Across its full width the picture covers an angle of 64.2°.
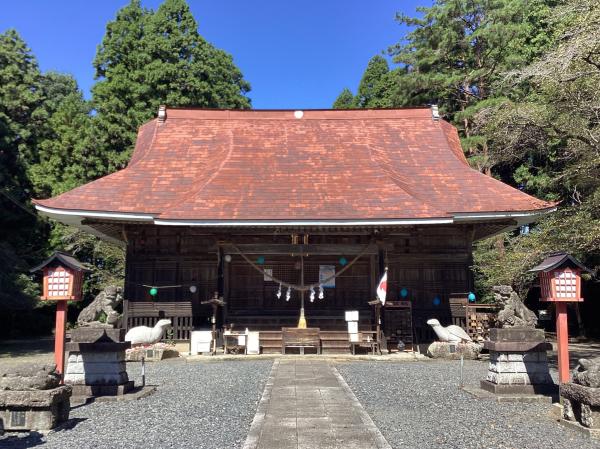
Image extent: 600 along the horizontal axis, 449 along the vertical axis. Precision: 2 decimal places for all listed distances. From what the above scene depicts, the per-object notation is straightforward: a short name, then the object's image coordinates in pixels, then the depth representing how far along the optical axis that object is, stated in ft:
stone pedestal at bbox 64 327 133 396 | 22.36
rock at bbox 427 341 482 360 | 36.55
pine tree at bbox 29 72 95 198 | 70.69
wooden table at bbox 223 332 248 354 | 37.93
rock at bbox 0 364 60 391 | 16.97
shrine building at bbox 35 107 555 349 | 37.45
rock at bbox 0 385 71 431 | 16.80
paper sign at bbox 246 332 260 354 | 38.27
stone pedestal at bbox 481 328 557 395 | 21.81
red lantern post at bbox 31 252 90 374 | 20.84
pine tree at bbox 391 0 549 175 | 67.41
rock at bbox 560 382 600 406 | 16.07
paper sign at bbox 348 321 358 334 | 38.24
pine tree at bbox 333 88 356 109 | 120.62
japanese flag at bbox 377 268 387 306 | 36.17
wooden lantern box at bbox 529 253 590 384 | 20.11
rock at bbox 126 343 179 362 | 36.46
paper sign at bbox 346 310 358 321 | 38.19
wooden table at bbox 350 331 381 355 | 37.96
